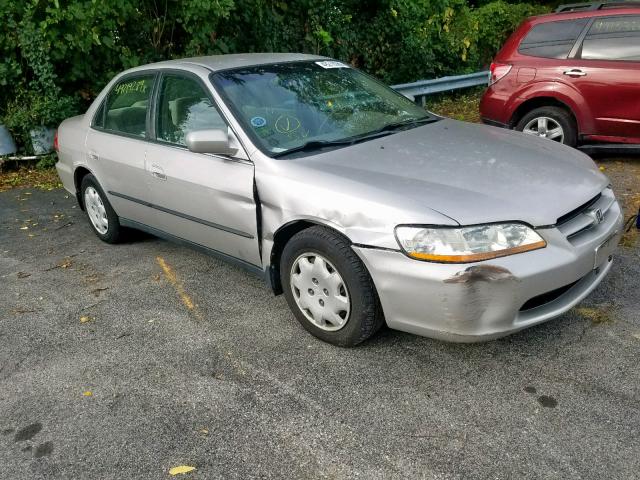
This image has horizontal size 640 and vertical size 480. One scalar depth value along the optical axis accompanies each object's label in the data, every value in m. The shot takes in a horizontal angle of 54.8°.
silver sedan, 2.96
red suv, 6.36
